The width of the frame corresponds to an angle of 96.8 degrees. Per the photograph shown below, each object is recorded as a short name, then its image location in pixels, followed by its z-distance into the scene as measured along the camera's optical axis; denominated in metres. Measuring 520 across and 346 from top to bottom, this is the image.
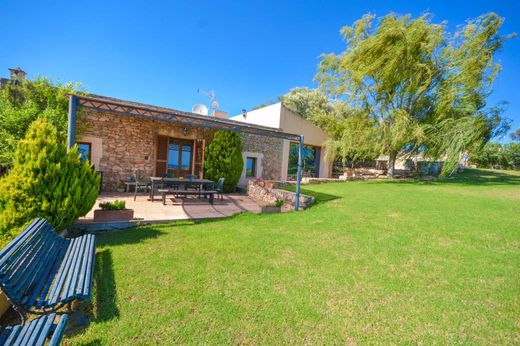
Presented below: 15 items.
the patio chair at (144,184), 8.30
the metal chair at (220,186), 8.73
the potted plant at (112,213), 5.02
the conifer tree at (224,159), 11.16
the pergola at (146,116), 4.63
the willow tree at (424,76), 12.28
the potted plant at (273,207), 7.30
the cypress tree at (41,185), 3.42
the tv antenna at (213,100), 16.36
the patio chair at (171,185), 9.30
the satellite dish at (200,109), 13.72
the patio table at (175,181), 7.80
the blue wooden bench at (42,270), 1.88
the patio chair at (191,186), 9.02
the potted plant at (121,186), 9.78
